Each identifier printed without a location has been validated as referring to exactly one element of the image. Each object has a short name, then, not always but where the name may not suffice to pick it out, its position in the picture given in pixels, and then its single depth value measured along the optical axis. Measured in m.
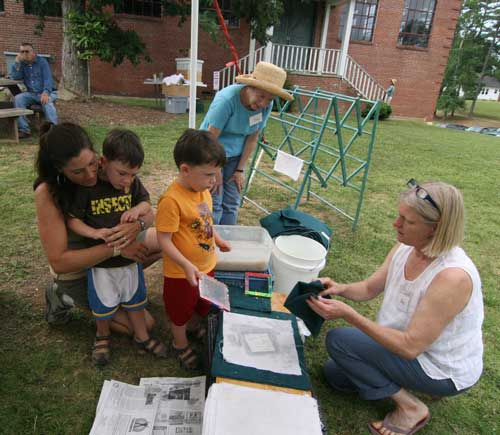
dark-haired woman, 1.51
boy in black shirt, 1.65
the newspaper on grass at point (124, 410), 1.54
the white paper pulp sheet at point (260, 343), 1.61
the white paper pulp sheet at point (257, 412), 1.25
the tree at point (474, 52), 25.19
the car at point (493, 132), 15.41
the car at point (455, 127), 16.60
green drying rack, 3.28
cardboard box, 9.65
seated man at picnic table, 5.89
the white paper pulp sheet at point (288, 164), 3.35
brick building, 12.16
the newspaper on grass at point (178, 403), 1.56
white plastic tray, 2.21
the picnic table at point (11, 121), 5.14
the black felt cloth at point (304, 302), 1.75
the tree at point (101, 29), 8.25
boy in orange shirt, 1.66
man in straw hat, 2.36
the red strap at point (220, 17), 2.66
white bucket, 2.32
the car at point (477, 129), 16.30
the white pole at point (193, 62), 2.68
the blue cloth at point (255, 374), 1.51
